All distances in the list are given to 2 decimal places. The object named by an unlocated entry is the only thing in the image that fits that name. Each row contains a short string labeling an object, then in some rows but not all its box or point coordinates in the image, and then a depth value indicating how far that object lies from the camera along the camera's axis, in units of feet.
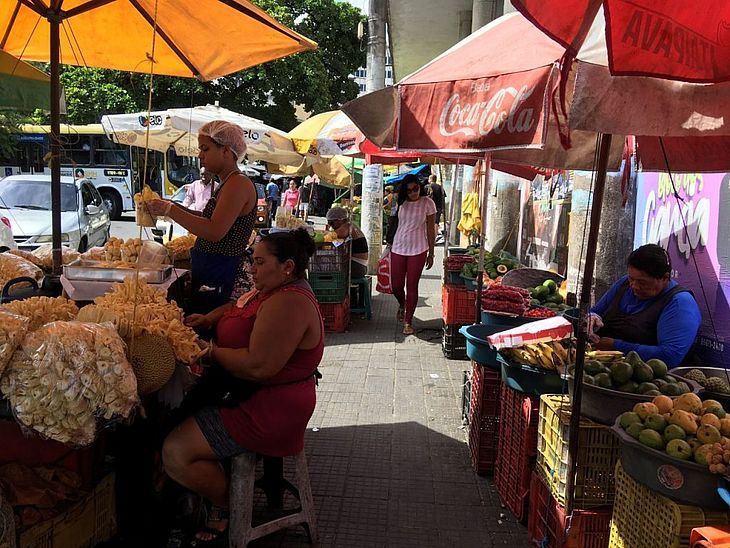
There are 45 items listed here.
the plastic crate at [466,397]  17.03
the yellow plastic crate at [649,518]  7.19
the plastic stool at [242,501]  10.09
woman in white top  27.37
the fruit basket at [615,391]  9.66
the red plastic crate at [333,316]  28.17
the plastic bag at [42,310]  8.33
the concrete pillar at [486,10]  42.86
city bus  80.12
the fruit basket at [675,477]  7.23
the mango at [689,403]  8.71
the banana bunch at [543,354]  11.46
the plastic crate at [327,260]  27.53
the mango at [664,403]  8.71
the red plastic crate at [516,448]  11.74
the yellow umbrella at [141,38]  13.25
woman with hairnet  12.82
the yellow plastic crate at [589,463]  9.84
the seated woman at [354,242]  30.27
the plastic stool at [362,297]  30.94
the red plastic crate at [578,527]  9.75
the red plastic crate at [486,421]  14.10
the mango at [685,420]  8.02
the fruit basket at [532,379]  11.41
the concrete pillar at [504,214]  38.19
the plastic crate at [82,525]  7.71
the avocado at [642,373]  10.18
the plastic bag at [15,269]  11.94
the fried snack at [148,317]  8.54
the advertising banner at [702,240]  13.93
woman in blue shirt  12.04
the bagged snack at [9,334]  7.12
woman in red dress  9.81
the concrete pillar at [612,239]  17.74
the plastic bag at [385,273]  28.85
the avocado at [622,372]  10.19
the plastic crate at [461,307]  24.58
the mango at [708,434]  7.70
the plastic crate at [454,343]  24.36
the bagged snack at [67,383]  7.10
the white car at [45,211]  36.68
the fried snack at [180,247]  15.40
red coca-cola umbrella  9.81
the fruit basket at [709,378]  10.45
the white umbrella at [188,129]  28.09
